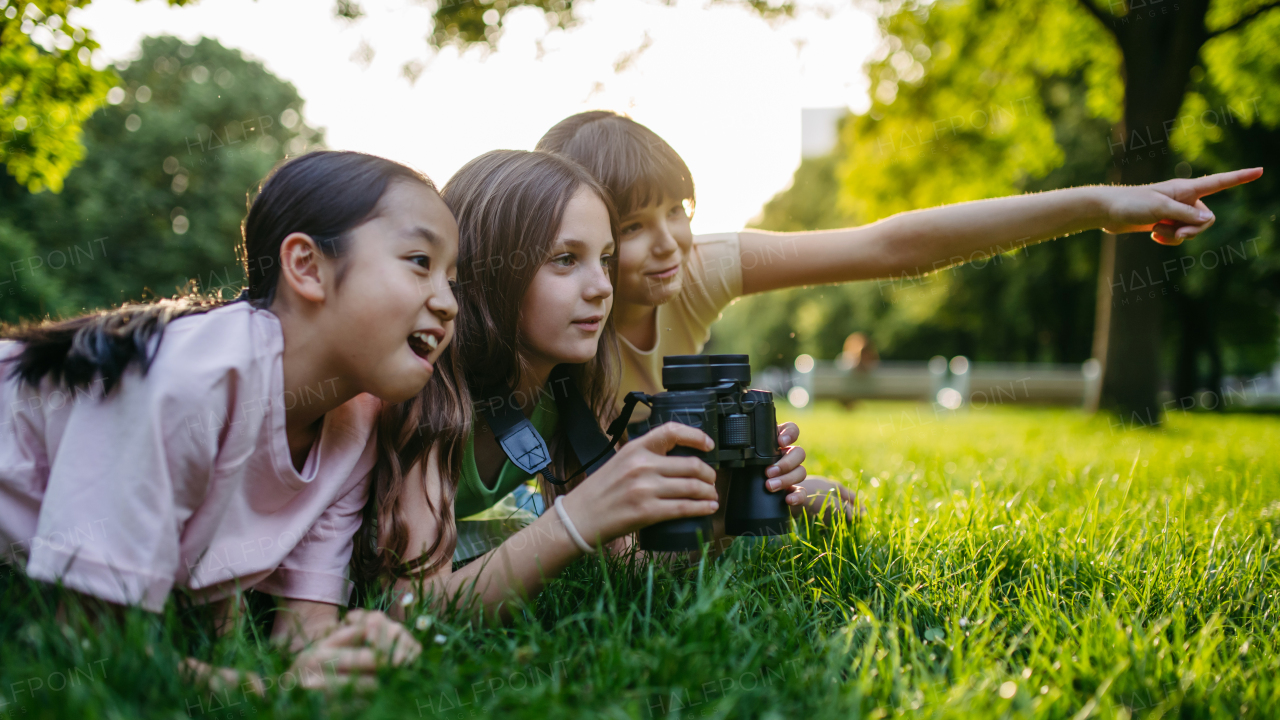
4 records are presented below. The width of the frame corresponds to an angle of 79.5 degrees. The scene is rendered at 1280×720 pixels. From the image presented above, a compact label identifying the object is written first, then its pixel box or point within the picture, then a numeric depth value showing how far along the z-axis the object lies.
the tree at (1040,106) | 7.66
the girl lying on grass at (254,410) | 1.40
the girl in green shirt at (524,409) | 1.67
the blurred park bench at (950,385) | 15.25
